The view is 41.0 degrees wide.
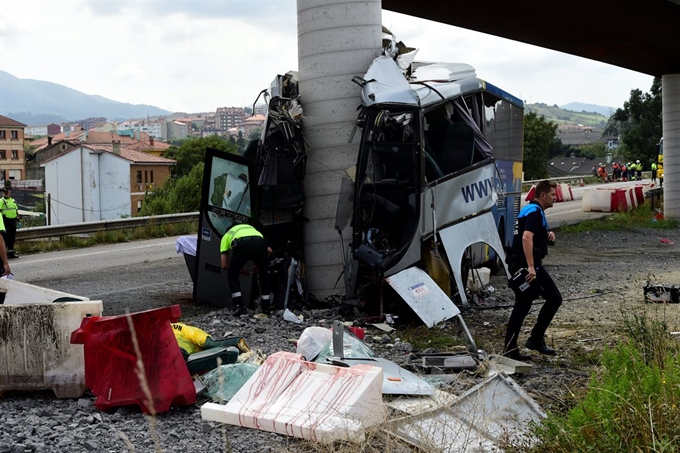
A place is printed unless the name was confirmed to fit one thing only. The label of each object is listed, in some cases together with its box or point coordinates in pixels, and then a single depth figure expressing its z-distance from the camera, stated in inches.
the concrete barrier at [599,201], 1243.8
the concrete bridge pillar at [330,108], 466.3
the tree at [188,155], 3629.4
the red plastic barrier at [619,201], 1232.2
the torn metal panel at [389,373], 272.1
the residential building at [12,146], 4805.6
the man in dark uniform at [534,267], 335.3
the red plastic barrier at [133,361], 264.5
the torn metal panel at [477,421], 223.5
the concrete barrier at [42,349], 280.5
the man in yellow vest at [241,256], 434.6
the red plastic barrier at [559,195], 1598.2
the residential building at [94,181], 3518.7
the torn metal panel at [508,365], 306.0
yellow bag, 315.6
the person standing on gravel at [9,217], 768.9
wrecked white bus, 418.6
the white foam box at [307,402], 233.5
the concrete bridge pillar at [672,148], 1130.0
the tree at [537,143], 3011.8
